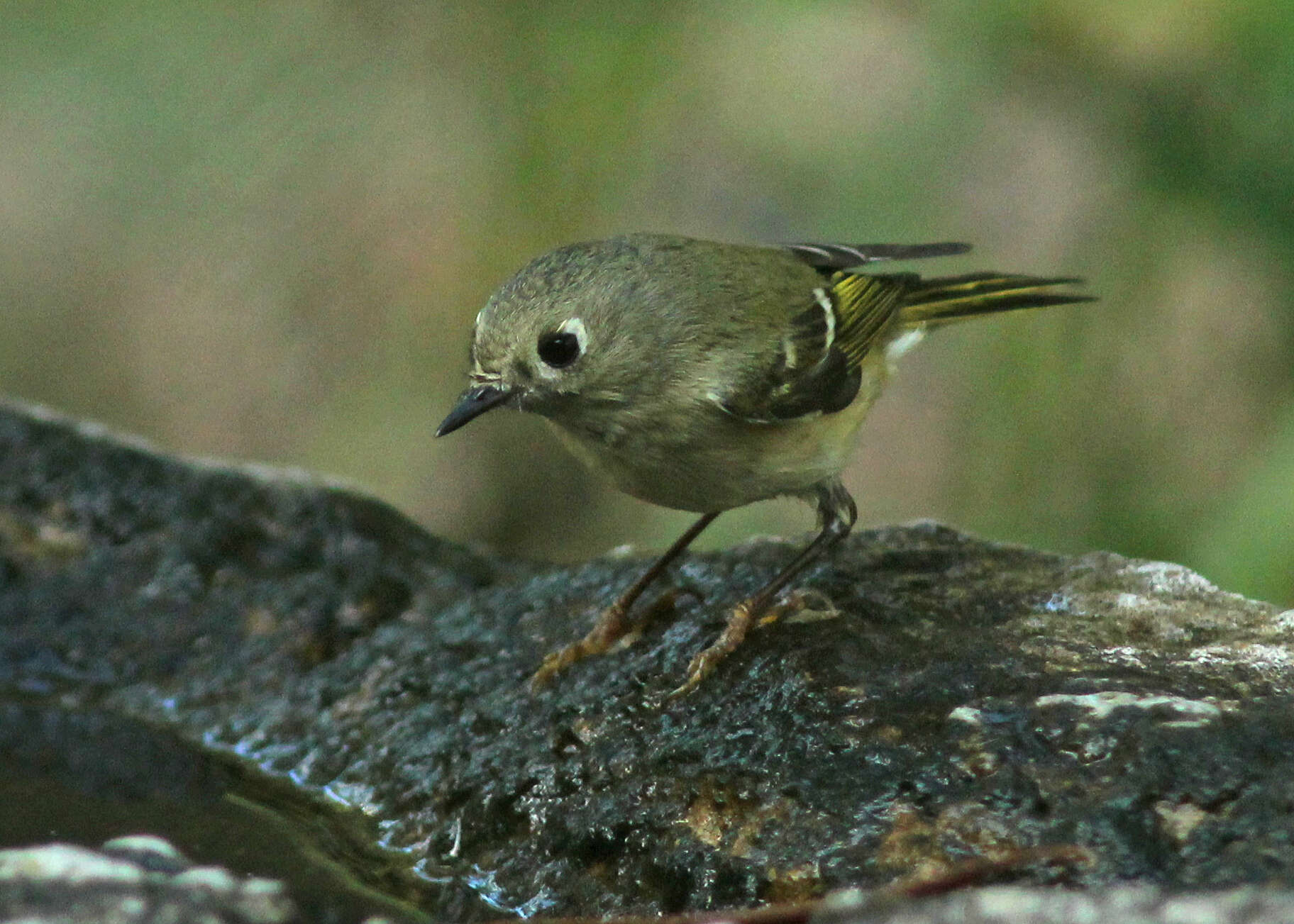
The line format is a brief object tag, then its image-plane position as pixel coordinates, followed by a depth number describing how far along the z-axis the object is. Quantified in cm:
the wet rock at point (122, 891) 310
